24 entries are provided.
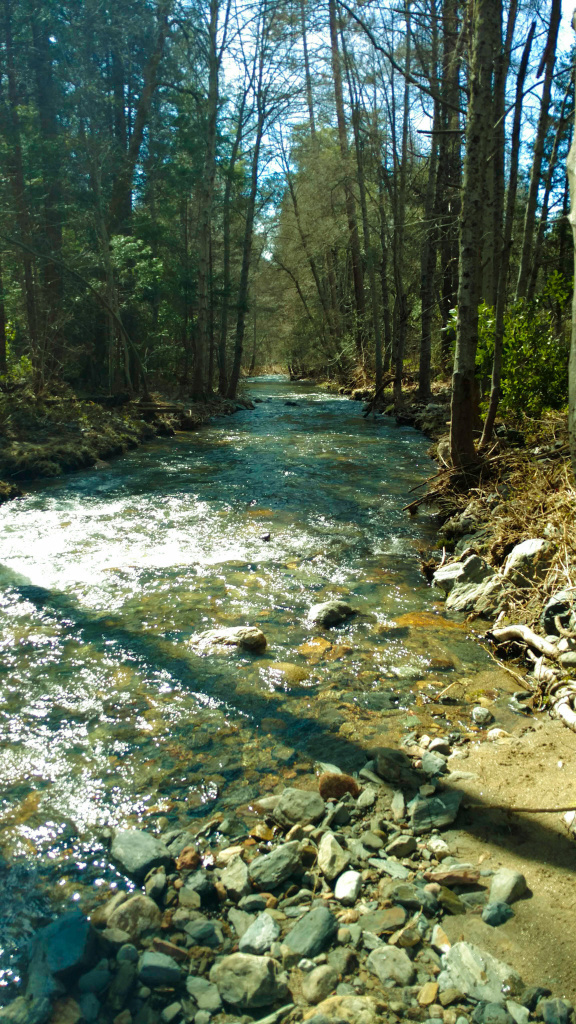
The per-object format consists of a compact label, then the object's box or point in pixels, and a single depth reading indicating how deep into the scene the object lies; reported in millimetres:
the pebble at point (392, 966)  2055
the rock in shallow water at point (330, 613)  4895
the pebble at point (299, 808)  2848
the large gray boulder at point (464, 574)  5418
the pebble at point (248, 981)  2002
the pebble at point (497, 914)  2199
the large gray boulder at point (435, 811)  2750
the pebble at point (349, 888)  2395
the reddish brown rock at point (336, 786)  3029
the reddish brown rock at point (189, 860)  2586
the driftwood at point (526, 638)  3822
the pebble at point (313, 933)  2184
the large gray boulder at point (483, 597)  4914
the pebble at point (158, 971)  2092
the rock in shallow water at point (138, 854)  2547
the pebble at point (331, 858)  2535
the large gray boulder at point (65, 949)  2102
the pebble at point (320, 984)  2018
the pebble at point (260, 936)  2195
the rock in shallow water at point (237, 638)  4488
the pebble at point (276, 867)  2500
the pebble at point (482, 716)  3576
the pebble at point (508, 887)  2273
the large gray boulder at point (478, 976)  1956
